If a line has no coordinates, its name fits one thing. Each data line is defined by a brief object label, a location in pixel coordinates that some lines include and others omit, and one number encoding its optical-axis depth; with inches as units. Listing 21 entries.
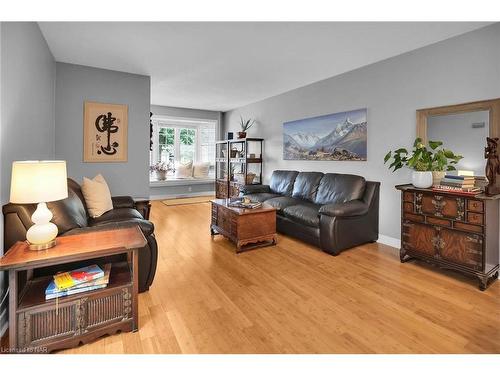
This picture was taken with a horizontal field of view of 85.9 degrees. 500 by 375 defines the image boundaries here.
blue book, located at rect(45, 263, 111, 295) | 62.9
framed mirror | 104.6
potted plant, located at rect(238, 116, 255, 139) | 243.4
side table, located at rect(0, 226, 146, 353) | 59.1
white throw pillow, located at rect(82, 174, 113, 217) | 118.0
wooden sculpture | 93.8
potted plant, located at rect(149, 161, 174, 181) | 278.1
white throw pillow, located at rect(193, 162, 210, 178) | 299.7
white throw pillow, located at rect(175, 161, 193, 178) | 293.0
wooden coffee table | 129.0
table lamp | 62.5
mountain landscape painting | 154.7
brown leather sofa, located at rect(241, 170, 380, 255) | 126.8
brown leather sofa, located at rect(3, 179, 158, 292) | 71.6
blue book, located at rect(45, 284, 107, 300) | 62.4
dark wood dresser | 93.4
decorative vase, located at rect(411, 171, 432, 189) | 110.3
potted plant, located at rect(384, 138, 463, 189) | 110.2
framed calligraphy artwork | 154.2
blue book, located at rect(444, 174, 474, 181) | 104.7
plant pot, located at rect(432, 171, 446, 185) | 112.7
